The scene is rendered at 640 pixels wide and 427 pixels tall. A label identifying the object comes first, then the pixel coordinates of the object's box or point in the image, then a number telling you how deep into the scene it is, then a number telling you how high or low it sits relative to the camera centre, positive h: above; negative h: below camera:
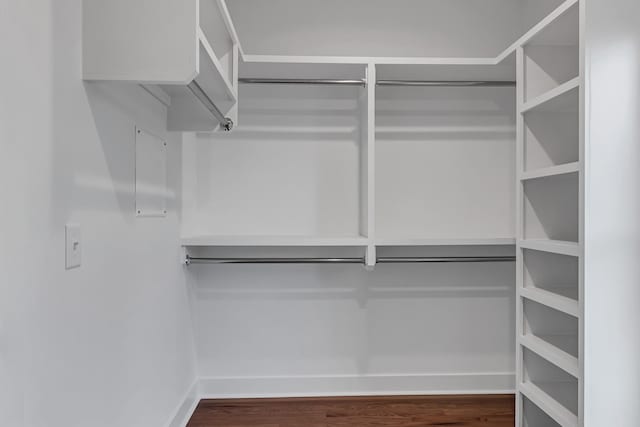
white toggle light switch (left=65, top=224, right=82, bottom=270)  1.10 -0.10
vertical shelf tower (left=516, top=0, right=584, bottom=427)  1.87 -0.03
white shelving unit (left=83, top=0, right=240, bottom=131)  1.17 +0.44
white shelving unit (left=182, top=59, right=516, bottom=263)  2.46 +0.24
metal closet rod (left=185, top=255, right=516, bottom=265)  2.24 -0.27
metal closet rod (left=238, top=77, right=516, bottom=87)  2.25 +0.65
